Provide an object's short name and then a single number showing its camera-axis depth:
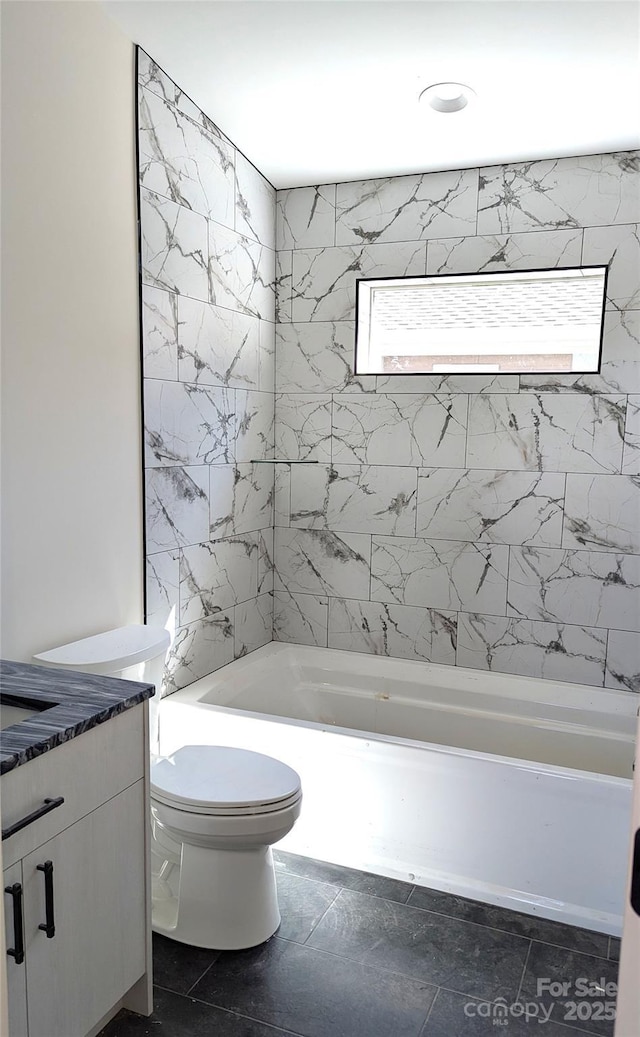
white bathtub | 2.38
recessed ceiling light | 2.67
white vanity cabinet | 1.49
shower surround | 3.03
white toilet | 2.11
